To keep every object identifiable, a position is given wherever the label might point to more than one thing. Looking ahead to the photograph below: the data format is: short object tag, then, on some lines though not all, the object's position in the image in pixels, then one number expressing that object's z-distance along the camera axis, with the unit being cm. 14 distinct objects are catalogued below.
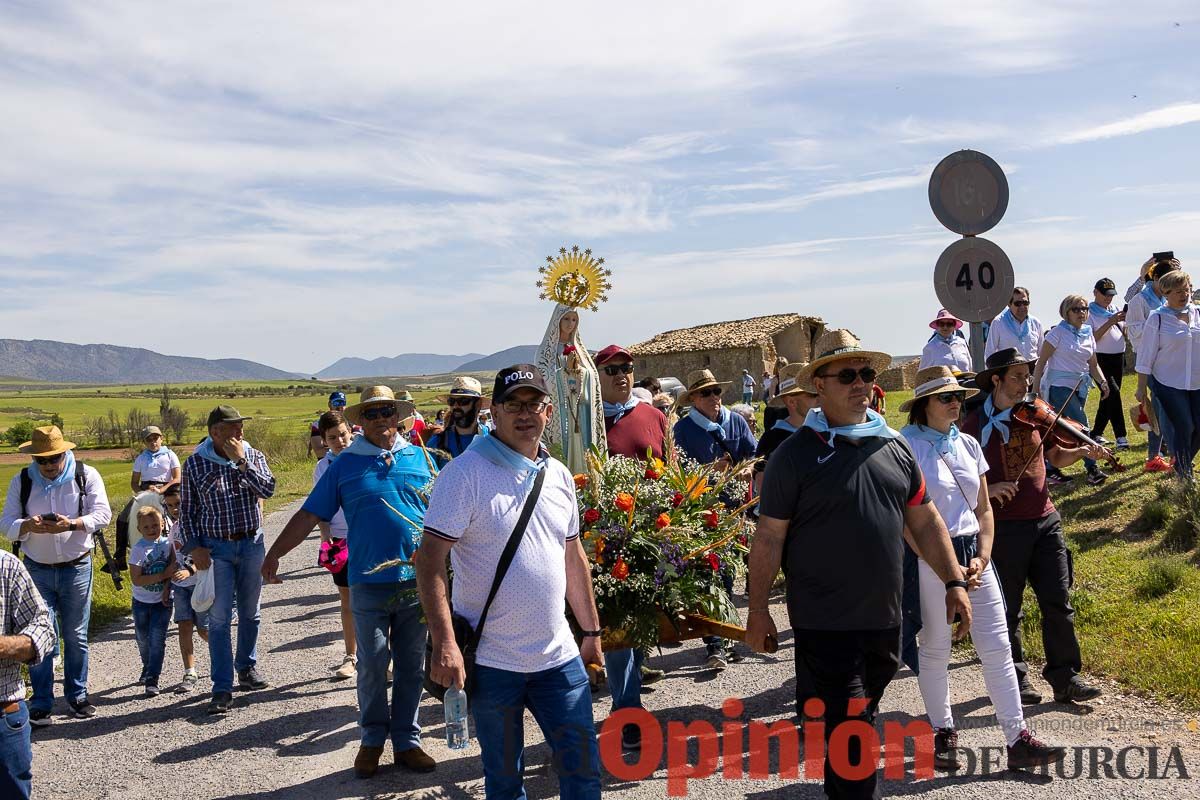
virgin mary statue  779
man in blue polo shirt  607
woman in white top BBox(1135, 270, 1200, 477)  965
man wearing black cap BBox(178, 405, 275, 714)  771
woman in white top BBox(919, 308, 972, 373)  1241
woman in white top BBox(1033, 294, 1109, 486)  1092
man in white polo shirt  416
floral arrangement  550
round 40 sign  748
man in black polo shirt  437
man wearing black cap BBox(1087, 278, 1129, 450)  1252
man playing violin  624
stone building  4300
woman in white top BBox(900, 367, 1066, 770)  539
